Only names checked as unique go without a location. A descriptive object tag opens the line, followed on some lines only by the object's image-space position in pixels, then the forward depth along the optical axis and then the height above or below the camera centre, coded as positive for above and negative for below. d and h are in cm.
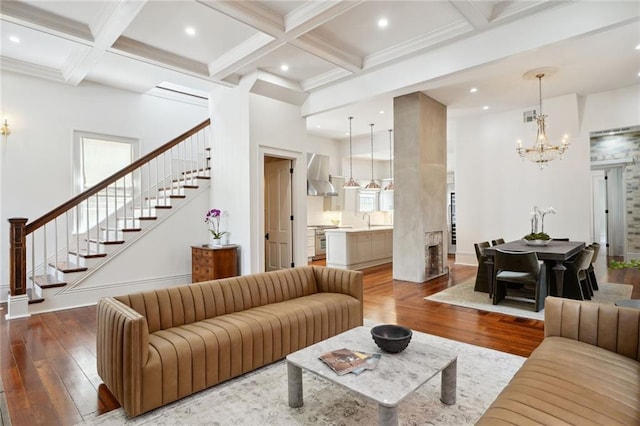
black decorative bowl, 216 -82
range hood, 916 +102
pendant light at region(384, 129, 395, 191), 974 +144
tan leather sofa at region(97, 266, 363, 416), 217 -88
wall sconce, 519 +134
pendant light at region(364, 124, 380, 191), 909 +70
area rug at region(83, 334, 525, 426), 212 -129
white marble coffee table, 173 -92
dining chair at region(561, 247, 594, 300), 455 -89
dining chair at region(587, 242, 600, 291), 525 -109
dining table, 431 -57
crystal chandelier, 549 +110
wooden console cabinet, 531 -76
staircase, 445 -11
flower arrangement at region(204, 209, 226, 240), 566 -14
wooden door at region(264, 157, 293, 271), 636 -1
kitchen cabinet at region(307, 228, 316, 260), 910 -80
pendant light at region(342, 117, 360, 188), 884 +115
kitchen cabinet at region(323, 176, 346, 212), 998 +41
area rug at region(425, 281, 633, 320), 436 -128
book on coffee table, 198 -90
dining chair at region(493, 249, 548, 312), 422 -84
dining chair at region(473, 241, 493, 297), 529 -103
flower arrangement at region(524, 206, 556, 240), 541 -36
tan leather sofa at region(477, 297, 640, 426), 143 -85
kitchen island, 739 -79
